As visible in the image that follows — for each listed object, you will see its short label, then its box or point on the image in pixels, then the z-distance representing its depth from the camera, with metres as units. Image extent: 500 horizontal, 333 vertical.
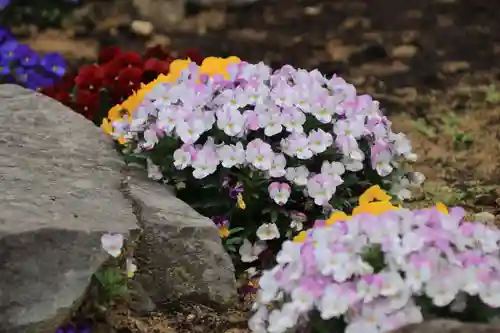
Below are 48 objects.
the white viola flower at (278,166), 5.86
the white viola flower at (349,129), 6.22
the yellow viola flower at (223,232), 5.98
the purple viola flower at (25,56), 8.34
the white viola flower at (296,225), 6.02
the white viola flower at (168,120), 6.04
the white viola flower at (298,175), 5.98
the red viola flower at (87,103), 7.35
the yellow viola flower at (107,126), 6.77
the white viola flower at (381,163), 6.27
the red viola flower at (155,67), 7.66
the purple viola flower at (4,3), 9.09
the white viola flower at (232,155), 5.85
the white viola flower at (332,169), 6.05
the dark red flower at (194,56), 8.38
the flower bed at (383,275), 3.76
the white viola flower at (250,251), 6.01
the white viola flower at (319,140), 6.06
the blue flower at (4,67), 8.14
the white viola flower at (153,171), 6.07
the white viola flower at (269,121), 6.01
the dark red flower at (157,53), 8.45
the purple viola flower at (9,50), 8.36
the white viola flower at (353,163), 6.17
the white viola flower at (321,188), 5.93
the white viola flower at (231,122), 5.94
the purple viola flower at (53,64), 8.49
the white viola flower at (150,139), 6.06
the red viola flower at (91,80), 7.46
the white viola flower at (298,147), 5.97
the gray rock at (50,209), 4.59
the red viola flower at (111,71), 7.49
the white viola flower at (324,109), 6.19
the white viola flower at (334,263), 3.90
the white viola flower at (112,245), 4.75
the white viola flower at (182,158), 5.90
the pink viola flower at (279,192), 5.85
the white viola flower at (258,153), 5.85
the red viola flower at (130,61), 7.71
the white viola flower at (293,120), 6.07
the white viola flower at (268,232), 5.95
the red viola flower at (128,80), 7.41
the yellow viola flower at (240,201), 5.86
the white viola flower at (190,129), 5.93
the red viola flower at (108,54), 8.16
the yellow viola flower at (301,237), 4.99
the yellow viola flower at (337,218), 4.74
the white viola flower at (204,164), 5.85
